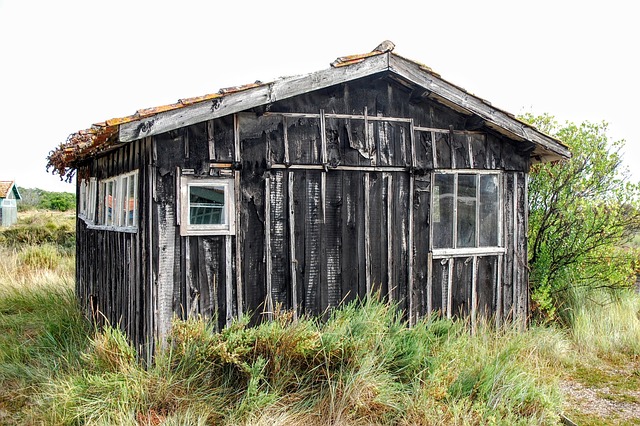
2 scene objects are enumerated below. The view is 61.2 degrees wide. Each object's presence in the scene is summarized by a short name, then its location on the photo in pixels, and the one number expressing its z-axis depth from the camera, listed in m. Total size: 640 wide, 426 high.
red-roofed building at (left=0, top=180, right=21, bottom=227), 36.97
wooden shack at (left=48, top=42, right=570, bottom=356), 6.16
